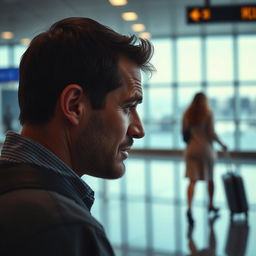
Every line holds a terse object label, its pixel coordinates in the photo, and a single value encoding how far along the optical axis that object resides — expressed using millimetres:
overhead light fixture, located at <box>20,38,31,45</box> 13621
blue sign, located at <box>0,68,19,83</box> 11156
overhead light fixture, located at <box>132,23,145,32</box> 11283
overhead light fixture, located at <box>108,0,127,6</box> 8470
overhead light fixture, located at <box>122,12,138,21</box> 9741
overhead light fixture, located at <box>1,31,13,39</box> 12402
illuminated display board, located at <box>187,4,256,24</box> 5465
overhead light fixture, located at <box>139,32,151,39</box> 12597
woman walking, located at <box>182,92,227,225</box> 5477
